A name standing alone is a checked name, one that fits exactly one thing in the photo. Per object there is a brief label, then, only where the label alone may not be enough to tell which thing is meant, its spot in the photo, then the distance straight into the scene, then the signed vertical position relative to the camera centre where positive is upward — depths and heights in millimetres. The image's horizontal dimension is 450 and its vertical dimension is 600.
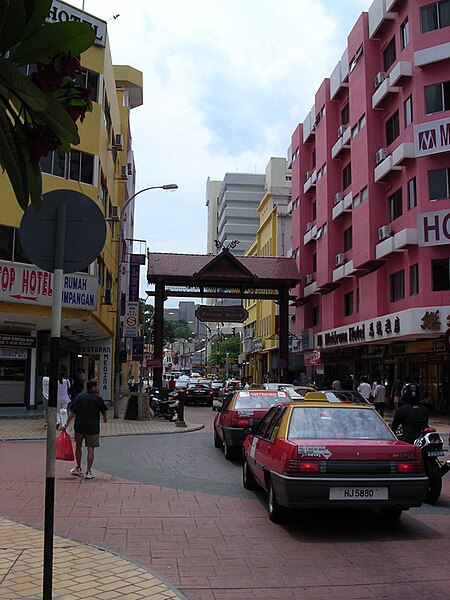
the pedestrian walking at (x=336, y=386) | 31391 -235
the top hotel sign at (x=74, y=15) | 24219 +14234
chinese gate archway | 40125 +6350
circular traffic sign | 4828 +1121
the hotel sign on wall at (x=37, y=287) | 22312 +3354
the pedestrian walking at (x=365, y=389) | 27328 -334
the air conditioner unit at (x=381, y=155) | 32281 +11249
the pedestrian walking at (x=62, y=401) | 17312 -519
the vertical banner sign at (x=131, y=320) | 33250 +3149
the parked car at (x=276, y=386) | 20812 -157
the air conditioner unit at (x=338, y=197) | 39381 +11155
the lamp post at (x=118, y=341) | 25984 +1690
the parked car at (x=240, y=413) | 13703 -667
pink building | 28375 +9197
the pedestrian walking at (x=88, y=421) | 11188 -669
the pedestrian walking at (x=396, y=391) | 30688 -489
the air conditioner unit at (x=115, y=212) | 36219 +9438
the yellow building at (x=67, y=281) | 22750 +3717
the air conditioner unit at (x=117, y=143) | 33719 +12416
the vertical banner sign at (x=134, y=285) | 35594 +5311
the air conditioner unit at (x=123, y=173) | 40312 +13180
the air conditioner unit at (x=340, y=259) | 38594 +7224
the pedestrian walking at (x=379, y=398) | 26656 -694
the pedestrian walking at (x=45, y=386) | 16688 -106
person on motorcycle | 10340 -620
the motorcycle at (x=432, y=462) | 9414 -1179
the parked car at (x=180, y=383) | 49669 -119
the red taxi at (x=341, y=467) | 7270 -984
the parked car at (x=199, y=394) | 40312 -769
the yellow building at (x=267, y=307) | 59094 +7418
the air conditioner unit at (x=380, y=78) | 32531 +15176
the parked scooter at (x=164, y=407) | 25894 -1026
